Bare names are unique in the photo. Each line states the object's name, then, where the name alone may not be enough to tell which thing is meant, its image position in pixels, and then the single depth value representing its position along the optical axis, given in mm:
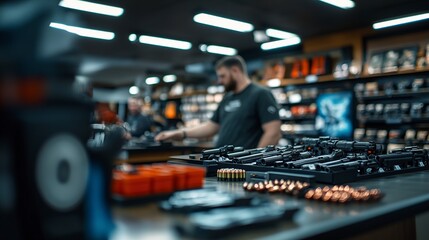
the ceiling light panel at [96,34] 7521
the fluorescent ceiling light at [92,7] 5719
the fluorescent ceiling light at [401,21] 6670
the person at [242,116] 3205
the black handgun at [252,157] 1787
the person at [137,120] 6867
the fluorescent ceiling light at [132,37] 8481
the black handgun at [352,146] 1789
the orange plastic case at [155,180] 1039
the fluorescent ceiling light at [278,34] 8040
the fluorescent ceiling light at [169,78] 14180
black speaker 627
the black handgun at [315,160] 1580
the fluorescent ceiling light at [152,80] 14758
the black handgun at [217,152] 1993
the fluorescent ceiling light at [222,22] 6895
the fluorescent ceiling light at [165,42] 8531
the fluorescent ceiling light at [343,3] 6227
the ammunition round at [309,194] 1201
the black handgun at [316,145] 1840
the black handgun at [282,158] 1664
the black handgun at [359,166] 1476
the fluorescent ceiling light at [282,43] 8562
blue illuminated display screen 5473
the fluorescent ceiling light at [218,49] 9542
